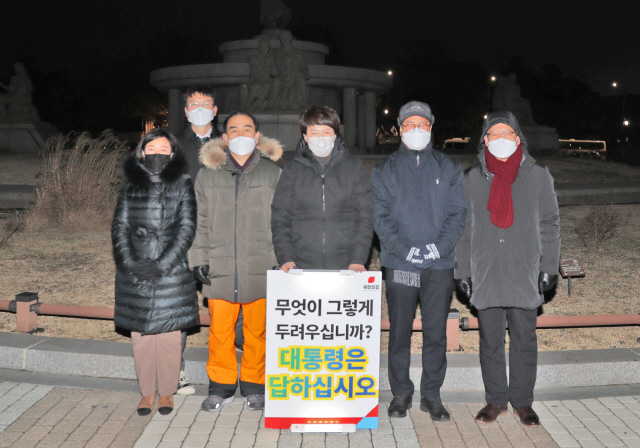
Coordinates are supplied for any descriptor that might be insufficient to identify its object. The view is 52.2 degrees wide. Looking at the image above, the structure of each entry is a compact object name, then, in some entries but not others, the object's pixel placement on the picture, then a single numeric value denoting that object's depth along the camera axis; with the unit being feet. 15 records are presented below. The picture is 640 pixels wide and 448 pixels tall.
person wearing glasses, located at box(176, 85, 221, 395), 15.81
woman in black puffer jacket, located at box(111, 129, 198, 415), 13.91
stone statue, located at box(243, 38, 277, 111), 65.62
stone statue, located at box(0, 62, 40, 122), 90.84
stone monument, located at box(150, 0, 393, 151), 65.67
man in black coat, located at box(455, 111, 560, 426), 13.52
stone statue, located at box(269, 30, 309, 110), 65.87
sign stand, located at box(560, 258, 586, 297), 18.81
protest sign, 13.14
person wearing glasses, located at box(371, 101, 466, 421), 13.64
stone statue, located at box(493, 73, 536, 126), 87.61
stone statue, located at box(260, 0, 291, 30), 81.51
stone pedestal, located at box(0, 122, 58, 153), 88.28
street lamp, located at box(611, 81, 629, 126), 225.35
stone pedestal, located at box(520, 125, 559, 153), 85.92
